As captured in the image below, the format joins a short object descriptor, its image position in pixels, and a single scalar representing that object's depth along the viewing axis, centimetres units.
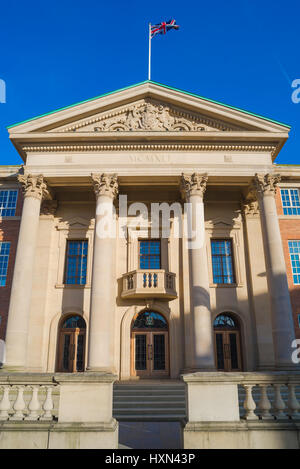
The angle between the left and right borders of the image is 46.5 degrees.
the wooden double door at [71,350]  2048
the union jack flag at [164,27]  2312
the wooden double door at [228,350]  2055
